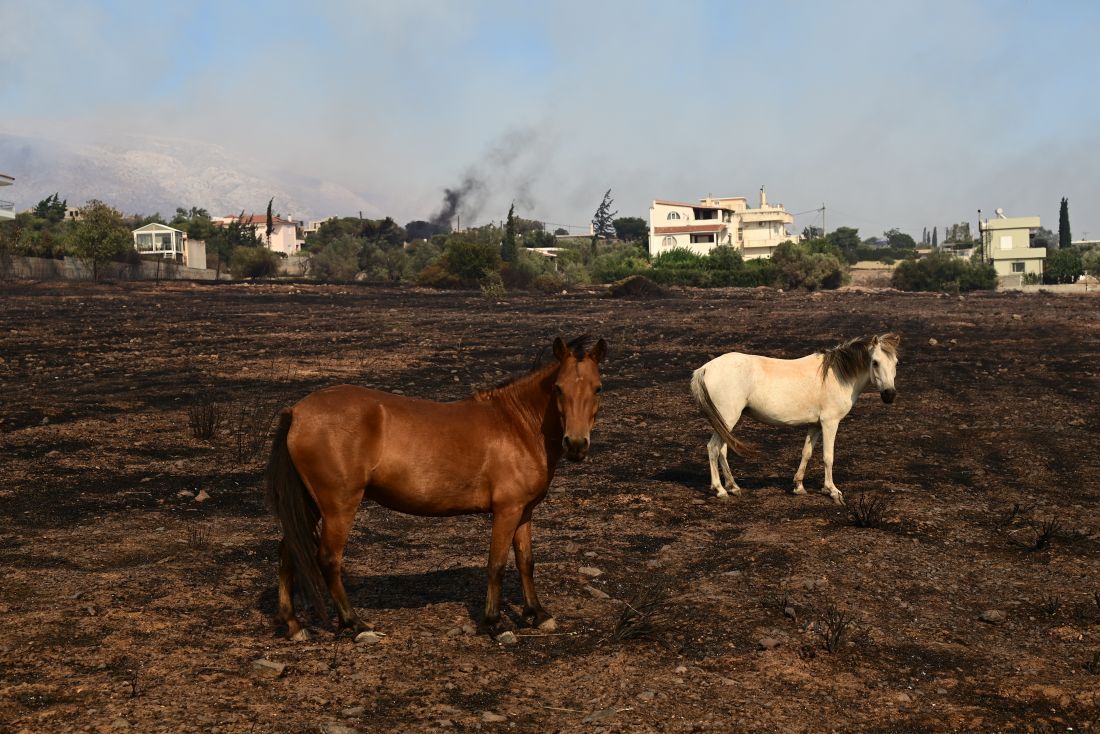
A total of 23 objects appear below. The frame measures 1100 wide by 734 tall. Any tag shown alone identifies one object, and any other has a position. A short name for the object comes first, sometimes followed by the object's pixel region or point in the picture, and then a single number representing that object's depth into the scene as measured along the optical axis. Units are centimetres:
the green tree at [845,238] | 18249
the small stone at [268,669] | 666
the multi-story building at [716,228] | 11431
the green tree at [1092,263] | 8974
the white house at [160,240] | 10056
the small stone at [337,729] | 582
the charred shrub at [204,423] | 1538
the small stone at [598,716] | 607
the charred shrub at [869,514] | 1077
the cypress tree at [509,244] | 8438
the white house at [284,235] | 14975
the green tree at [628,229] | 19785
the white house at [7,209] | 6637
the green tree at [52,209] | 11088
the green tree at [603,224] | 18332
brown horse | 710
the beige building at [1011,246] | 10781
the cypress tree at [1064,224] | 12938
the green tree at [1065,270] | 9338
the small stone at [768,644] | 734
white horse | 1286
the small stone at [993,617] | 804
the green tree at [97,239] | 6134
